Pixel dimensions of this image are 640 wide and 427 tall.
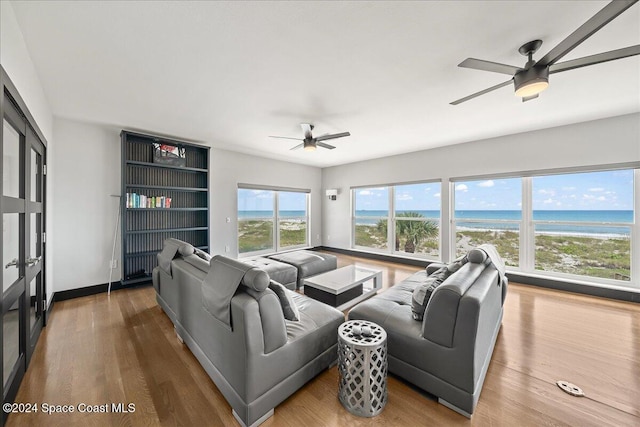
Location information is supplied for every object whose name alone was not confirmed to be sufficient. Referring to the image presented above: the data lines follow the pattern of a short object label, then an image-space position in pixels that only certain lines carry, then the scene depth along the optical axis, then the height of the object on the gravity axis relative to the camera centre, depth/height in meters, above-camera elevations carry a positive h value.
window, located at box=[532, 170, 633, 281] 3.46 -0.14
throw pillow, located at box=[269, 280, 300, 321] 1.78 -0.66
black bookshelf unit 3.89 +0.24
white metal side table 1.46 -0.99
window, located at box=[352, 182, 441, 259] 5.32 -0.11
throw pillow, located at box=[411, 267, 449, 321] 1.81 -0.64
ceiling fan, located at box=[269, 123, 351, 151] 3.54 +1.15
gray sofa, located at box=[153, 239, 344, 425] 1.38 -0.84
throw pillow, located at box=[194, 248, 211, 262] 2.59 -0.45
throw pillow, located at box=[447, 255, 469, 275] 2.09 -0.45
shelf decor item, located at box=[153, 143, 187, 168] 4.15 +1.07
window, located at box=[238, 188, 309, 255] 5.66 -0.15
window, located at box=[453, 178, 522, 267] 4.29 -0.02
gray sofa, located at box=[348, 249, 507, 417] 1.47 -0.84
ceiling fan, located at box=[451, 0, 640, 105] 1.38 +1.10
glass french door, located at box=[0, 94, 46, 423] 1.62 -0.27
